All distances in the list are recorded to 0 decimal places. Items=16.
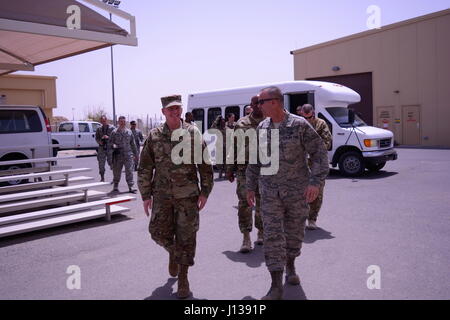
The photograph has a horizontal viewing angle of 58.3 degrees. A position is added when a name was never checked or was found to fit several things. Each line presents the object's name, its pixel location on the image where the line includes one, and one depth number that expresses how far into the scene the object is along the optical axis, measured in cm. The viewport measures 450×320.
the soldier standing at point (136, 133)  1168
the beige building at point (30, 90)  2803
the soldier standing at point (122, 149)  959
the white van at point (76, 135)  2275
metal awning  602
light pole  2824
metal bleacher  610
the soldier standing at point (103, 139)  1083
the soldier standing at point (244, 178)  495
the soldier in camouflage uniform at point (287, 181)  364
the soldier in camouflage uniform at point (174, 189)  374
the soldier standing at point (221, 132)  1121
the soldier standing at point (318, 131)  594
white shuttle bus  1110
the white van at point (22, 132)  934
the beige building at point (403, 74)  2227
